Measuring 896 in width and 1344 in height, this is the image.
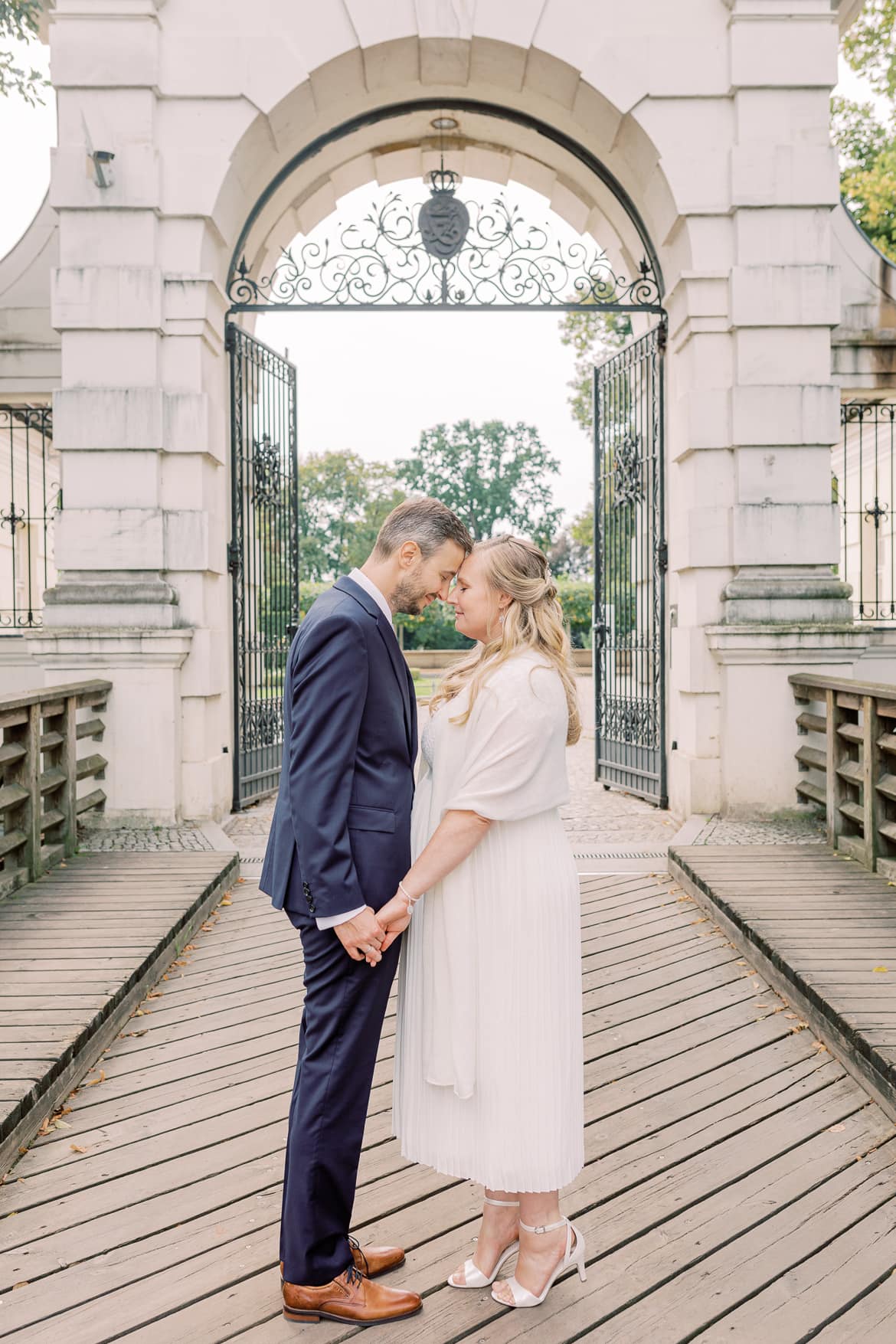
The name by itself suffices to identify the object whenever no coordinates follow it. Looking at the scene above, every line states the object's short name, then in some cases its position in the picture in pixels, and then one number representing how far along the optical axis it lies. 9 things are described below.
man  2.38
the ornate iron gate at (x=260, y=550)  8.83
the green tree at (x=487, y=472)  65.00
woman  2.43
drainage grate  7.11
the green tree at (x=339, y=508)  51.59
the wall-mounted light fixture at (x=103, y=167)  7.43
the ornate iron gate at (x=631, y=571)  8.86
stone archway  7.63
